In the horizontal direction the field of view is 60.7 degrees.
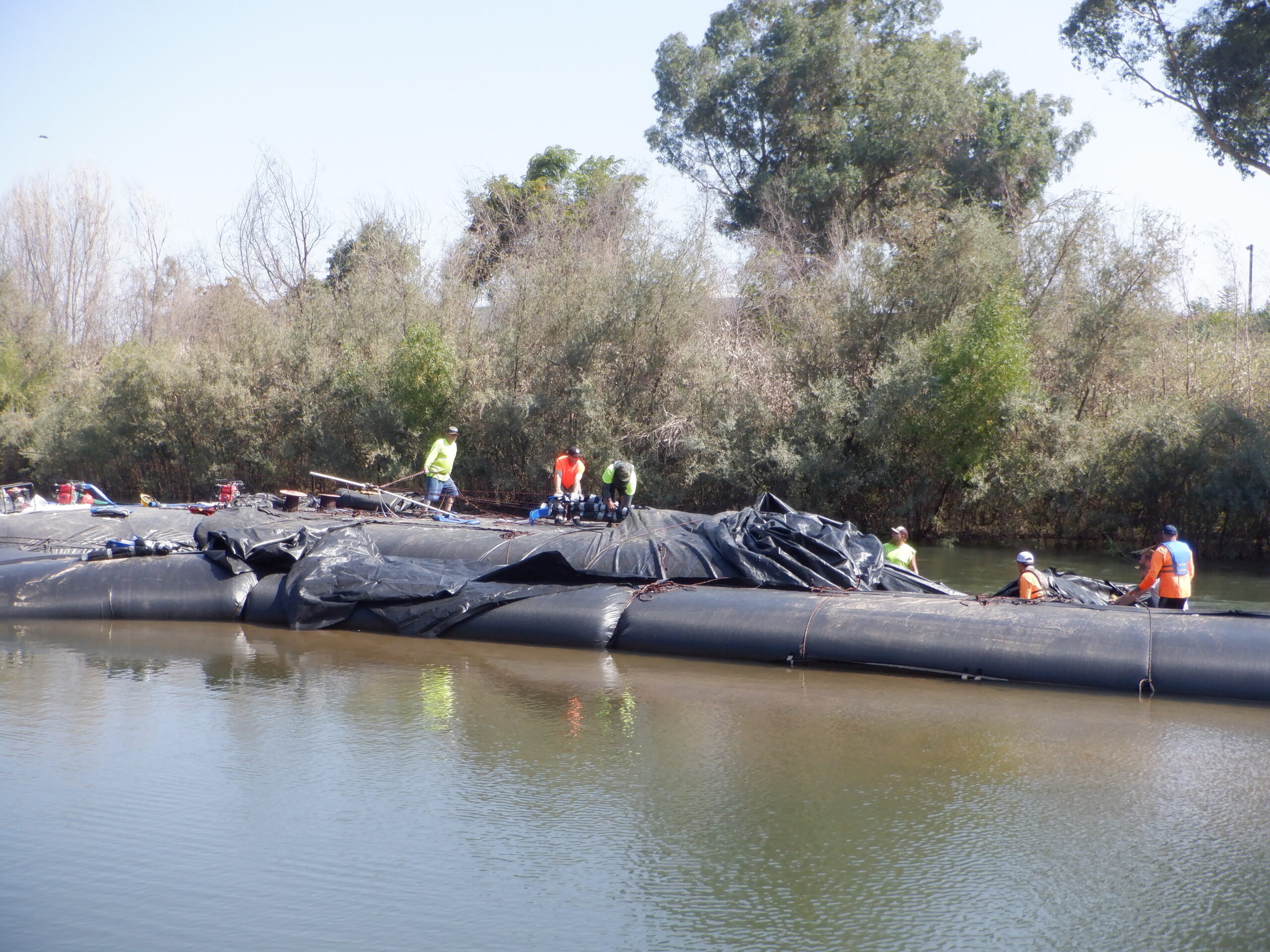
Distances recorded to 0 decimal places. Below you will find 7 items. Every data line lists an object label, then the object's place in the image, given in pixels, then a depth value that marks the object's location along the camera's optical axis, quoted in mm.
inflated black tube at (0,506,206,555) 14750
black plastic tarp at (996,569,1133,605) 10883
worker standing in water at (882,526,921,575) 12398
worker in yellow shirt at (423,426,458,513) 16609
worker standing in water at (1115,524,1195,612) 10445
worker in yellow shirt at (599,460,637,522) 14500
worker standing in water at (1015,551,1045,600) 10602
